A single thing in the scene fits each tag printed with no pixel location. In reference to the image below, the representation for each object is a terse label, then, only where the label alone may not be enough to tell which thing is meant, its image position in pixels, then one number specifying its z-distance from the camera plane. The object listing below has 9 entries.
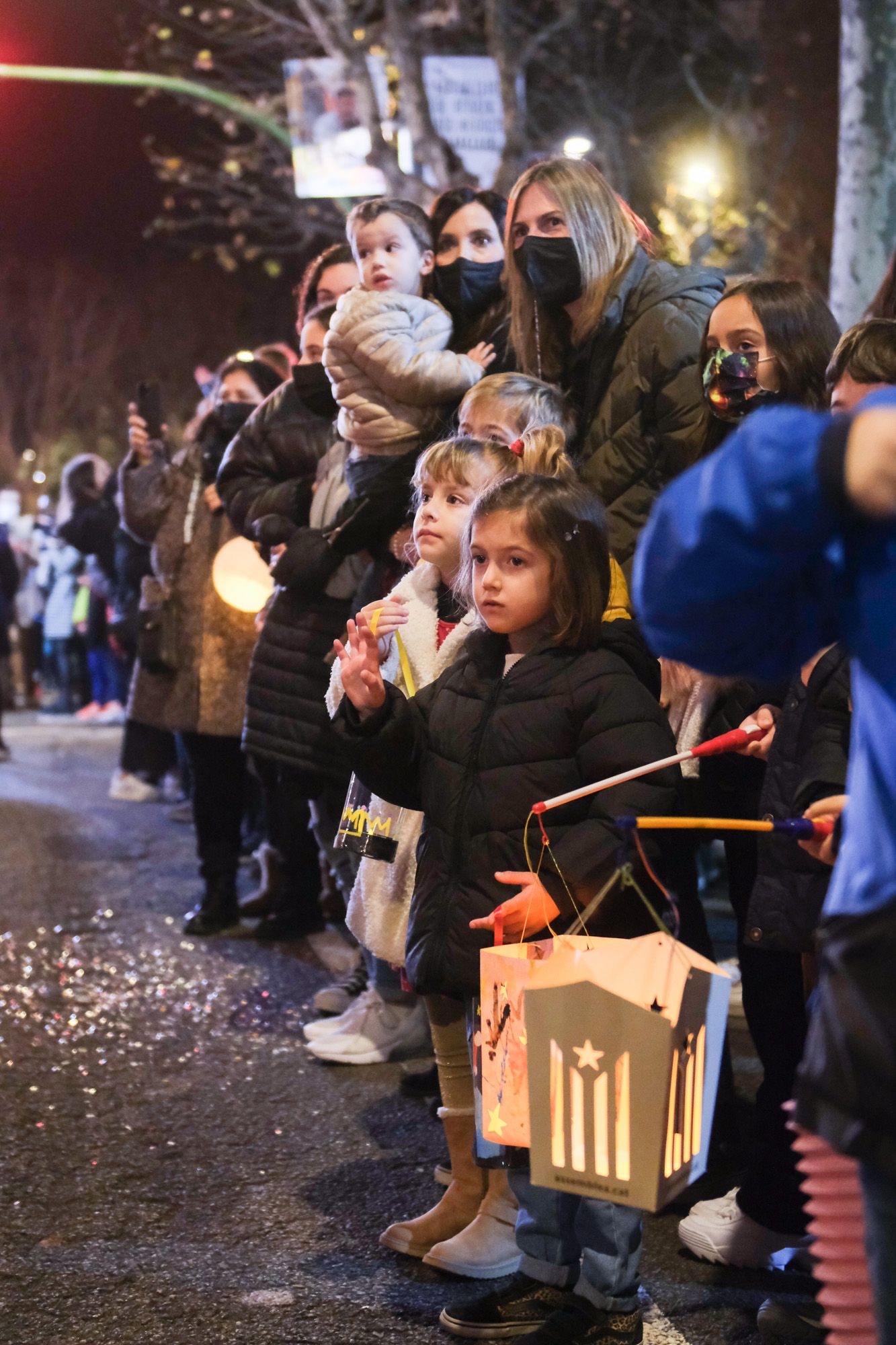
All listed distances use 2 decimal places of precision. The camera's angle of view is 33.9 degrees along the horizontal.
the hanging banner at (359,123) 15.66
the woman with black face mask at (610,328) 4.03
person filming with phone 6.53
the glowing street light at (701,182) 18.42
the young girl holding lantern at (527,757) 3.07
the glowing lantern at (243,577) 6.51
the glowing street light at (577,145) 15.92
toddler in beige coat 4.60
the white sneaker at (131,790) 10.78
